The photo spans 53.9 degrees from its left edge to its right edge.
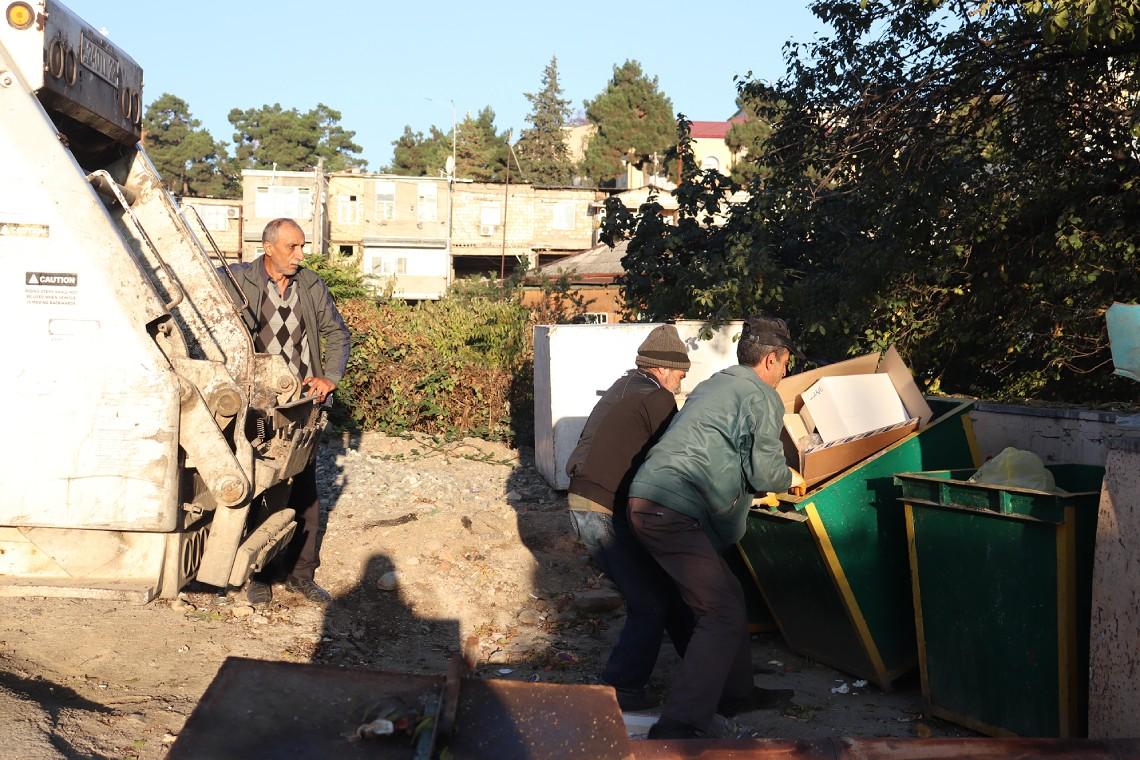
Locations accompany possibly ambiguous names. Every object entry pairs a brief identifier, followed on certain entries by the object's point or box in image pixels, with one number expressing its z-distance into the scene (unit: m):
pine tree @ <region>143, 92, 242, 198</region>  59.09
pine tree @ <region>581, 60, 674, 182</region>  52.47
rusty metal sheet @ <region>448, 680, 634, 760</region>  2.31
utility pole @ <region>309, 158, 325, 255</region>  39.77
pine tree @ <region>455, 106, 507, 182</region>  56.36
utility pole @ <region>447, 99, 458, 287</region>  45.41
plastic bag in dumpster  4.46
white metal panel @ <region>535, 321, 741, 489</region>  8.77
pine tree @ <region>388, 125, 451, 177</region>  60.38
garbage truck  4.07
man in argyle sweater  5.99
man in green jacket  4.30
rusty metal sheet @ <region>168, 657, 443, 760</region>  2.23
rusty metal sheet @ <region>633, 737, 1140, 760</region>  2.50
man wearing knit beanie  4.86
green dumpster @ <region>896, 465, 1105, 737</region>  4.21
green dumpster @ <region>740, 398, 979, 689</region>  5.02
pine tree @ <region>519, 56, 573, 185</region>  58.28
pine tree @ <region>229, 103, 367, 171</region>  61.53
